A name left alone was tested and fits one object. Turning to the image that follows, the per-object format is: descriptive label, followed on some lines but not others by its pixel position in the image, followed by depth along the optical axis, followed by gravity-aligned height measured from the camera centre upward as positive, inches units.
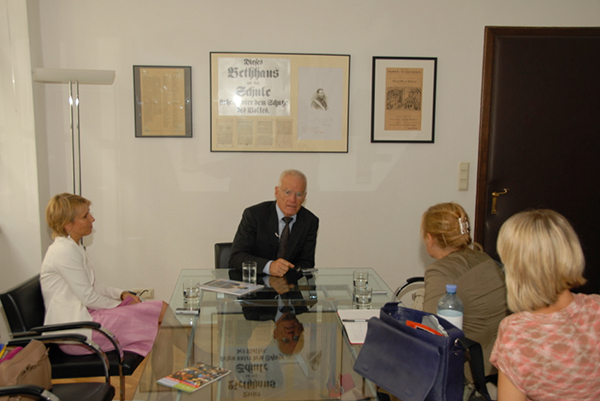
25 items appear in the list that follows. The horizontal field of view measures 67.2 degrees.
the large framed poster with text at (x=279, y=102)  137.0 +16.4
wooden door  140.1 +9.3
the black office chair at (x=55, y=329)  79.1 -31.8
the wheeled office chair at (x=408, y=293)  145.3 -43.6
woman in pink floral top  44.2 -16.4
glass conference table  57.1 -28.1
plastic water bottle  58.4 -20.0
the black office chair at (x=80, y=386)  70.5 -37.7
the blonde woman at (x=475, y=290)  64.9 -18.9
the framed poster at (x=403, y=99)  139.8 +18.0
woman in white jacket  89.2 -28.3
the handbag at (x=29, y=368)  60.6 -29.9
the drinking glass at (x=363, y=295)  83.9 -26.2
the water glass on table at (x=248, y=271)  95.5 -24.5
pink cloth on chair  88.6 -35.3
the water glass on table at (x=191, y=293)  82.7 -25.5
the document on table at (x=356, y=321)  66.9 -26.5
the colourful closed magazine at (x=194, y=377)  54.9 -27.9
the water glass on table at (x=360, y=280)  88.4 -24.1
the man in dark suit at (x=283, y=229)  111.8 -18.5
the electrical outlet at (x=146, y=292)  140.5 -42.9
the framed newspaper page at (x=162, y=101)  134.9 +15.9
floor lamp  119.7 +20.0
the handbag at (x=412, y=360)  47.9 -22.6
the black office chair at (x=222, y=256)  115.3 -25.9
